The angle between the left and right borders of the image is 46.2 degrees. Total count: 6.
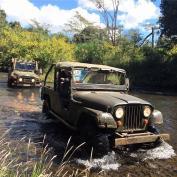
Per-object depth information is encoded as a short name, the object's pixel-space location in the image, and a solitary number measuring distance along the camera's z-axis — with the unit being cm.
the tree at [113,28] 2934
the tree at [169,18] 1577
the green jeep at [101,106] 452
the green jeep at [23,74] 1236
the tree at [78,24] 3148
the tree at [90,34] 3163
